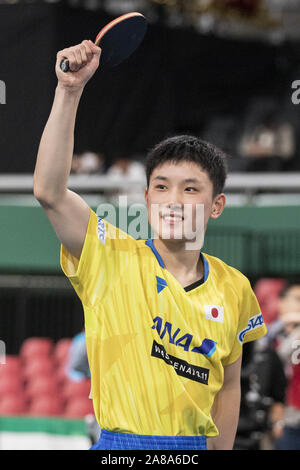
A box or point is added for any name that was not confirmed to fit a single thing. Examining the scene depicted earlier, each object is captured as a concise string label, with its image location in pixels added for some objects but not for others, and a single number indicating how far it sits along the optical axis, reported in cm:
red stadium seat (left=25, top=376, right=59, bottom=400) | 1485
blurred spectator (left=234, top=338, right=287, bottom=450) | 1059
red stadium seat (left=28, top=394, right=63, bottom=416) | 1433
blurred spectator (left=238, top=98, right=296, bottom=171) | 1885
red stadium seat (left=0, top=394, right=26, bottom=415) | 1455
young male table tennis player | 453
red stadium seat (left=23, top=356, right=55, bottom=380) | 1509
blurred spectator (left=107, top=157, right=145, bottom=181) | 1668
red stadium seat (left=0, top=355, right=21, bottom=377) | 1520
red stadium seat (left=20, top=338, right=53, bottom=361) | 1515
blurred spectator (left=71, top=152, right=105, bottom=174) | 1652
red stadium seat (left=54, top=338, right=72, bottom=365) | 1493
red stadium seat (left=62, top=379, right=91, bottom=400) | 1425
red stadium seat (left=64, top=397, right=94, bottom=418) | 1372
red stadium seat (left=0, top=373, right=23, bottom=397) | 1512
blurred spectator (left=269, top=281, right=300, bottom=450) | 1022
